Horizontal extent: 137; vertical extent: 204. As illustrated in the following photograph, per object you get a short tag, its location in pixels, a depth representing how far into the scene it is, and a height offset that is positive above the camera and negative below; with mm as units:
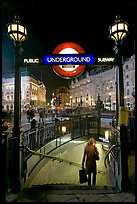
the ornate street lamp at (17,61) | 5524 +1340
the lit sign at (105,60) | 5777 +1374
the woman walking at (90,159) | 8258 -2262
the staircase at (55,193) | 4734 -2268
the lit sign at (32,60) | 5797 +1379
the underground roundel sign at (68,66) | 5871 +1226
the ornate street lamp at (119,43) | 5695 +1901
